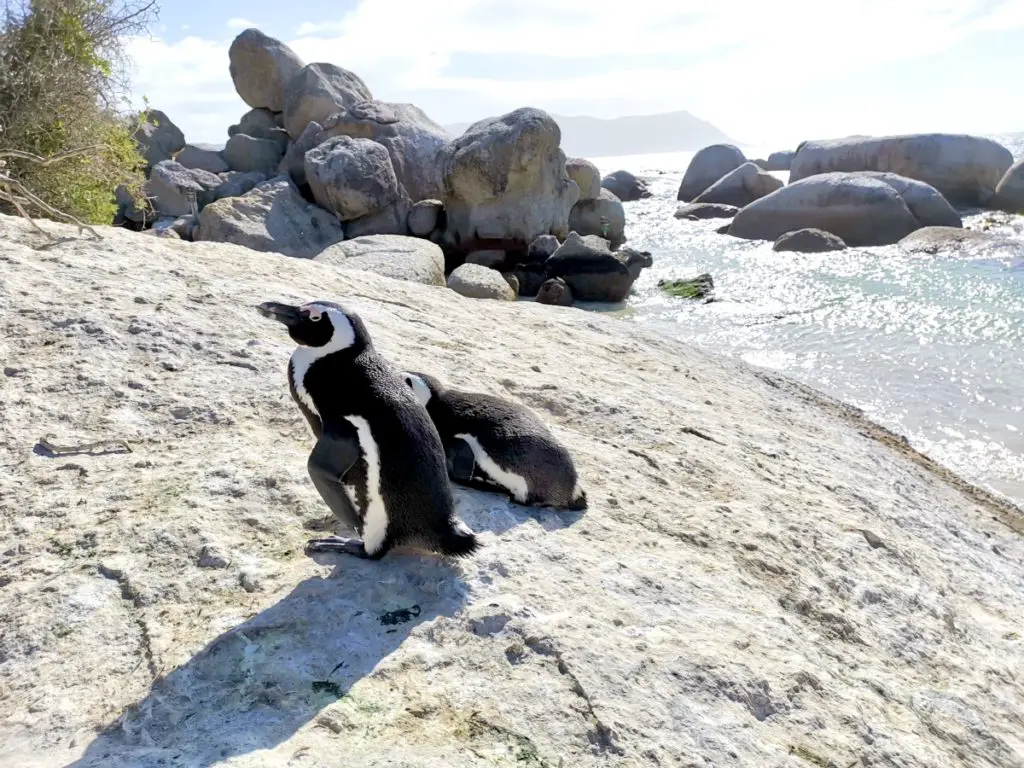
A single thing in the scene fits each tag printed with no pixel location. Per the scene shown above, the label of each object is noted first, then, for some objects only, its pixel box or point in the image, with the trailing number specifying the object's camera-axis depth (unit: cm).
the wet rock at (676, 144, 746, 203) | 3753
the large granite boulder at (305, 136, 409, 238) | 1759
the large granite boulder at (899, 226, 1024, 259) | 2259
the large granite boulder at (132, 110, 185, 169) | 2430
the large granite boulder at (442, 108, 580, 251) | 1852
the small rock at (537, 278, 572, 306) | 1625
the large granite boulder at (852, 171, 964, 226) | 2598
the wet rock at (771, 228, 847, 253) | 2369
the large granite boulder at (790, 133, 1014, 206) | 3162
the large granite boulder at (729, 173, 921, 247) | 2516
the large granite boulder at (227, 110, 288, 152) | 2499
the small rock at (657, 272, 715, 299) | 1833
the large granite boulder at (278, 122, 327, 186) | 2009
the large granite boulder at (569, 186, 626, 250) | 2242
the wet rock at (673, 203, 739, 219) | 3127
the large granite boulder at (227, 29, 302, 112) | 2516
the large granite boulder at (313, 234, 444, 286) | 1159
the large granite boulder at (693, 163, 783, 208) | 3306
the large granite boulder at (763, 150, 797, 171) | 5100
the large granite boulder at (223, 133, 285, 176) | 2311
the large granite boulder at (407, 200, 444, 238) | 1864
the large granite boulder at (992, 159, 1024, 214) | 3031
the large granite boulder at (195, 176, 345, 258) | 1542
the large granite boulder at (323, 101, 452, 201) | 1959
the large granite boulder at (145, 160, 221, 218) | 1972
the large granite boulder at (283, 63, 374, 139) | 2280
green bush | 908
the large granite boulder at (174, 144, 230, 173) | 2314
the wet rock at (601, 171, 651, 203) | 3916
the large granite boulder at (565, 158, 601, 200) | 2250
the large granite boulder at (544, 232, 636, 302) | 1745
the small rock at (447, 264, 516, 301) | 1387
